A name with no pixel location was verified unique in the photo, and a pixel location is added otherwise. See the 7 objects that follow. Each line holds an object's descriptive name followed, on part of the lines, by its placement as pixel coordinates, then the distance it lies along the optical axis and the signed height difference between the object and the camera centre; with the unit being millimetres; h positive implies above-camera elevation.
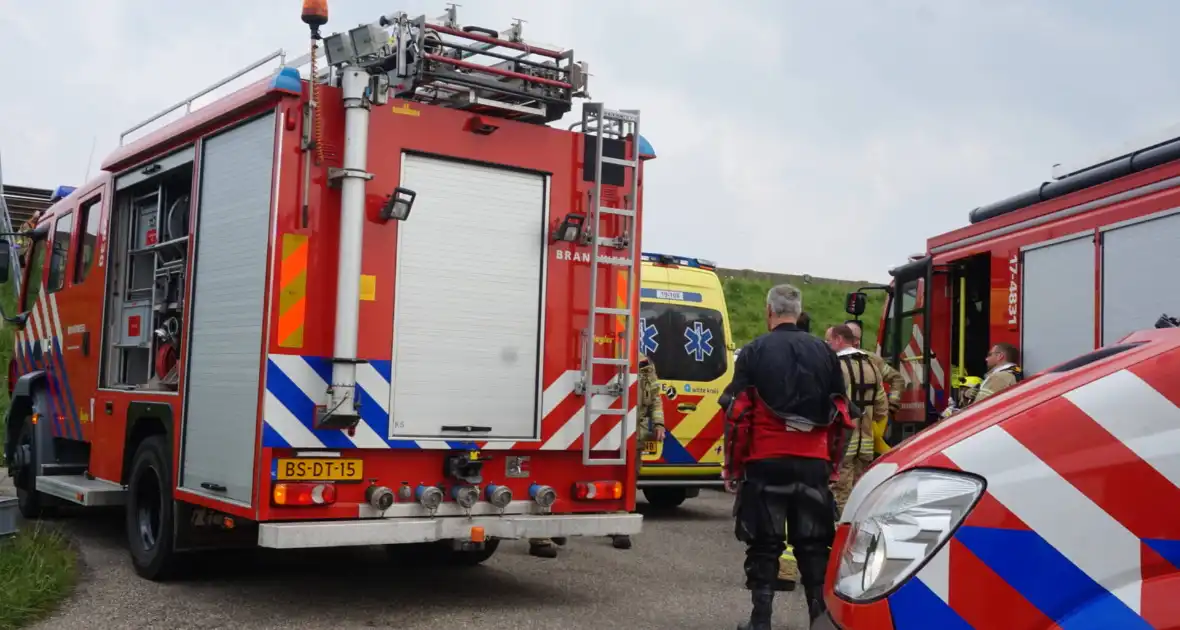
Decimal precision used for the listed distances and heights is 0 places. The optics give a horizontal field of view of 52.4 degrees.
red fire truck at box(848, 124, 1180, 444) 7625 +874
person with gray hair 5988 -330
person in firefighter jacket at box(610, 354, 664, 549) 10898 -209
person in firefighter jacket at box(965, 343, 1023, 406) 8375 +179
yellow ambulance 11734 +201
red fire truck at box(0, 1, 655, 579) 6461 +360
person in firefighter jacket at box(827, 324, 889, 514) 8531 -113
